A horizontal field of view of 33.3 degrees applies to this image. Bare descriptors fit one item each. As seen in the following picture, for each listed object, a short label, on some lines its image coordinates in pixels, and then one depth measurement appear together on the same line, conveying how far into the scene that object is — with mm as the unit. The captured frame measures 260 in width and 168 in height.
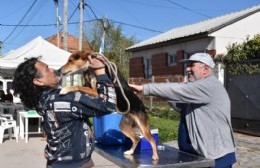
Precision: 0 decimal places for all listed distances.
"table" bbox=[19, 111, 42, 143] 11438
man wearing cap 3455
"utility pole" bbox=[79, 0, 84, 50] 23075
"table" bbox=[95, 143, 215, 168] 3414
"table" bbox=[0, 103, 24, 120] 13045
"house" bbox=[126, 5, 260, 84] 17266
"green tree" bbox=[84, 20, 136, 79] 36662
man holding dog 2840
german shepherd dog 3078
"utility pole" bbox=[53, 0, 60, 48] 33922
